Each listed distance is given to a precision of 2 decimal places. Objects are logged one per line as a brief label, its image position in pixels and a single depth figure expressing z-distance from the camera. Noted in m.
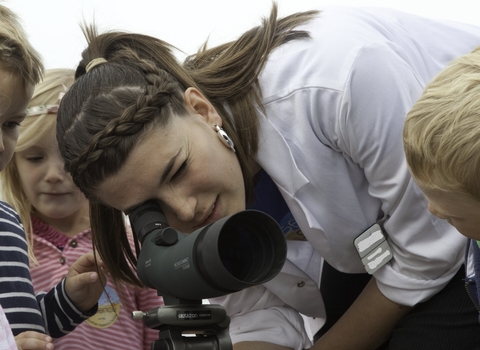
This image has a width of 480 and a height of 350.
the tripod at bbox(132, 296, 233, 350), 2.95
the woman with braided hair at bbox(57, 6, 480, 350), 3.07
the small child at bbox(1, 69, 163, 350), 3.43
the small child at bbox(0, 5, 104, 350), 3.19
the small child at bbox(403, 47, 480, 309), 2.95
